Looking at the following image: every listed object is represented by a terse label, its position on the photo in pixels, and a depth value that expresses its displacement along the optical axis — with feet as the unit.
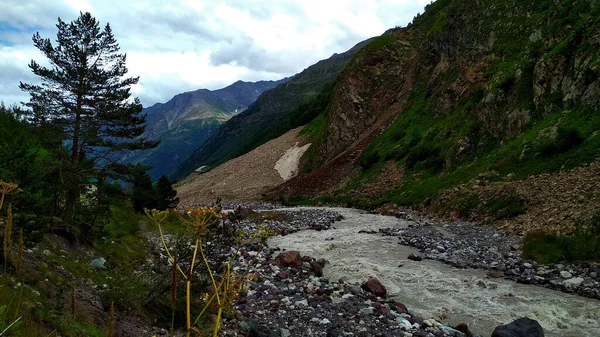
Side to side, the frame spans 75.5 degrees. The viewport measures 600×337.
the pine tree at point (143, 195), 108.31
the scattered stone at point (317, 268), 46.48
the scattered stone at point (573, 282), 38.81
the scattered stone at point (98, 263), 37.47
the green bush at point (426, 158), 117.39
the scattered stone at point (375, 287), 39.34
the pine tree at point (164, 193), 120.36
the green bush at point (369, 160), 154.51
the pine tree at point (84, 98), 62.08
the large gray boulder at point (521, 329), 28.35
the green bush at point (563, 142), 71.97
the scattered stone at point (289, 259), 49.42
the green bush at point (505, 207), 64.64
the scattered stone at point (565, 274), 41.29
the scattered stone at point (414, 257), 53.86
